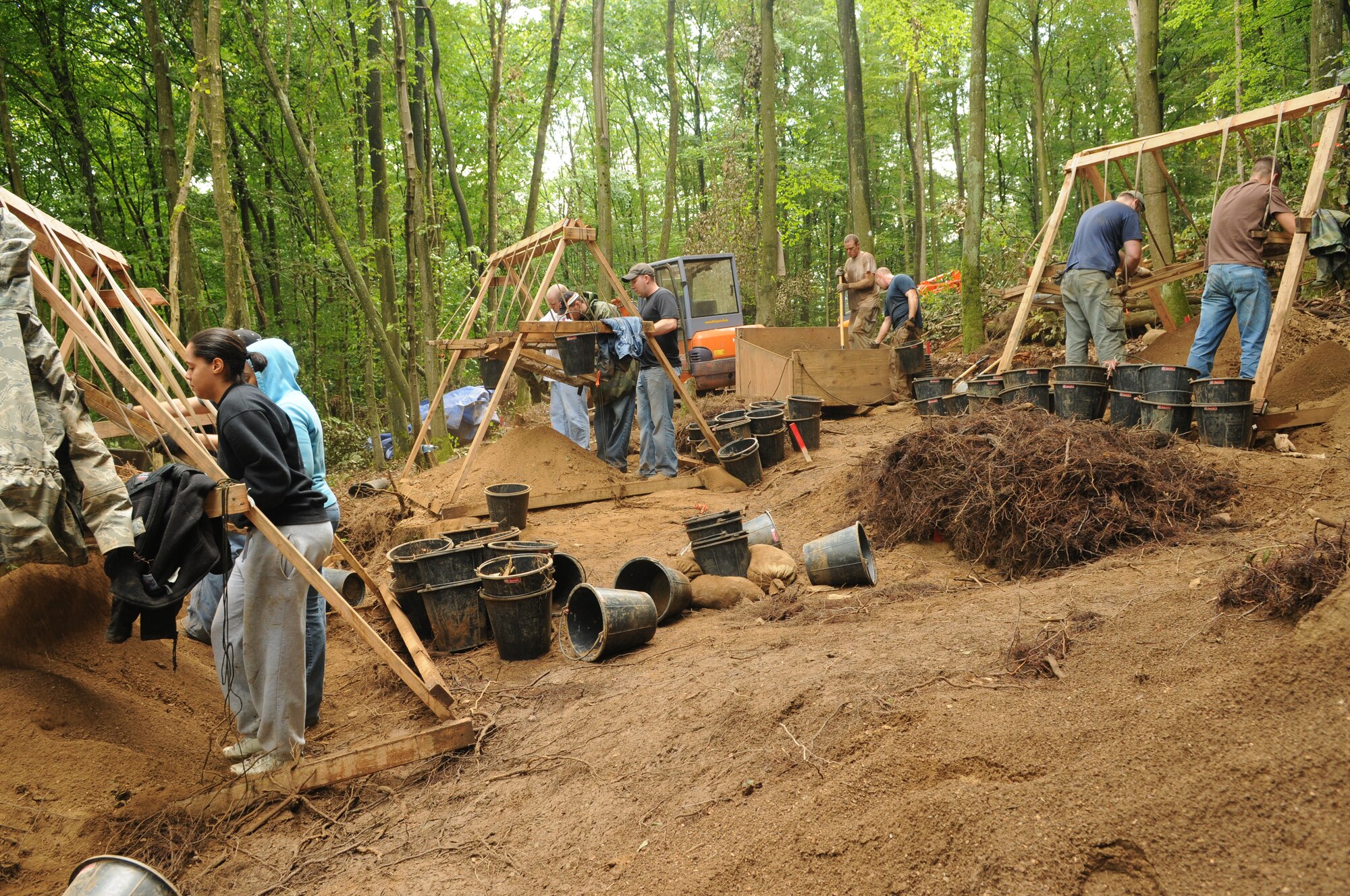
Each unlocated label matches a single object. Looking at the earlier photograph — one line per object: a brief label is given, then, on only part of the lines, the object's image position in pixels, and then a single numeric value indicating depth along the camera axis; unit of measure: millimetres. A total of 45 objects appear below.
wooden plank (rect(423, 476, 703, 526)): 9070
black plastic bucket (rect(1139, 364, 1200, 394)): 6688
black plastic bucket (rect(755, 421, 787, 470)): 9727
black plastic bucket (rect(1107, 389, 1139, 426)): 6750
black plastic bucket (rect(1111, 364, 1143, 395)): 6992
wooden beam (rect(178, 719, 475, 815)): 3727
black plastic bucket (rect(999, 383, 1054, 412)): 7293
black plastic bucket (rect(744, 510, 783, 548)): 6668
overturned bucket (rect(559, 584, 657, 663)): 5035
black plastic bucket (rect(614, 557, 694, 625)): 5602
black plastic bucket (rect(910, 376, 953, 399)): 9848
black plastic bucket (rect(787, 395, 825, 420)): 10102
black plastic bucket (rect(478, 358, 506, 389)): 10406
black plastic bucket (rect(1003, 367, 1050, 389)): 7344
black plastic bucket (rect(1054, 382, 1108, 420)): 7031
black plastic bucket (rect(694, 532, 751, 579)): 6109
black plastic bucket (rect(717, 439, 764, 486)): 9227
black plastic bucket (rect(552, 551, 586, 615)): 6172
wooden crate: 11398
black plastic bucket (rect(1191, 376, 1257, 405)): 6277
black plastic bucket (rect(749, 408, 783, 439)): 9695
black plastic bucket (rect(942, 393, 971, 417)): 8797
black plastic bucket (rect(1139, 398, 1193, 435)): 6477
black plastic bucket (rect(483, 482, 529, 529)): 8047
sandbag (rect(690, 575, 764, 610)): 5816
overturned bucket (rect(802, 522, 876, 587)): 5543
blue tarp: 15242
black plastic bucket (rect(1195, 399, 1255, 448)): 6227
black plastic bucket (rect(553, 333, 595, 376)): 8750
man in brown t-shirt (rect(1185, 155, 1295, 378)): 7027
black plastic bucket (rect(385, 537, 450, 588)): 5766
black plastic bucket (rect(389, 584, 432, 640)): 5934
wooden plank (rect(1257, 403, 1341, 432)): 6559
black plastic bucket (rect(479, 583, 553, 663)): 5262
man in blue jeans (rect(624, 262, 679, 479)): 9539
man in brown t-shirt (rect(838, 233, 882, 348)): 12992
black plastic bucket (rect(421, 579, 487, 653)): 5641
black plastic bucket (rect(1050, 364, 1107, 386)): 7062
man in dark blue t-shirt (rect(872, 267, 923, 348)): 12336
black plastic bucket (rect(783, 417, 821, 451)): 9977
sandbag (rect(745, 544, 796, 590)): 6108
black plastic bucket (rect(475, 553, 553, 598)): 5230
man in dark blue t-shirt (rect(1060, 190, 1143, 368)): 7977
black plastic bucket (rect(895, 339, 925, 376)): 11945
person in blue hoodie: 4387
